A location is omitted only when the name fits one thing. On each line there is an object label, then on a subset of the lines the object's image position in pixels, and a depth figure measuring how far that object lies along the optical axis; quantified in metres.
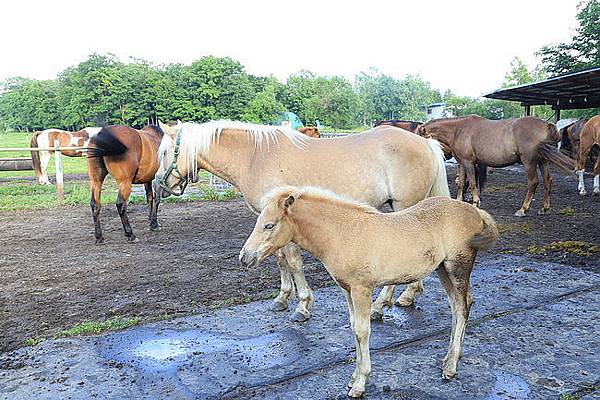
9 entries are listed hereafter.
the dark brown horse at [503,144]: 8.63
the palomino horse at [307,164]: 4.25
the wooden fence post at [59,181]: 10.89
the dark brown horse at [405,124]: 13.09
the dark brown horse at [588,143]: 10.23
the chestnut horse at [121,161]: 7.01
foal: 2.84
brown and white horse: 13.91
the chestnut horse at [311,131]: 13.38
